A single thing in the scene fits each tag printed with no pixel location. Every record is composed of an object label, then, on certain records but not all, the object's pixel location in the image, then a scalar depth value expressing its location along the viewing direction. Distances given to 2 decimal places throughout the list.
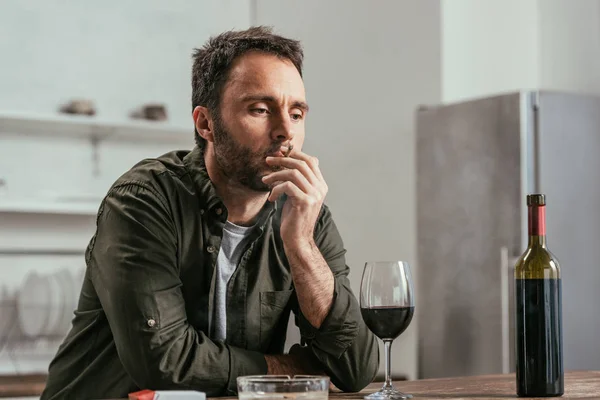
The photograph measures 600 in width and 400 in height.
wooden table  1.97
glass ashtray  1.63
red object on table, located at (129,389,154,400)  1.70
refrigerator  4.32
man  2.18
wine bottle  1.92
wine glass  1.93
